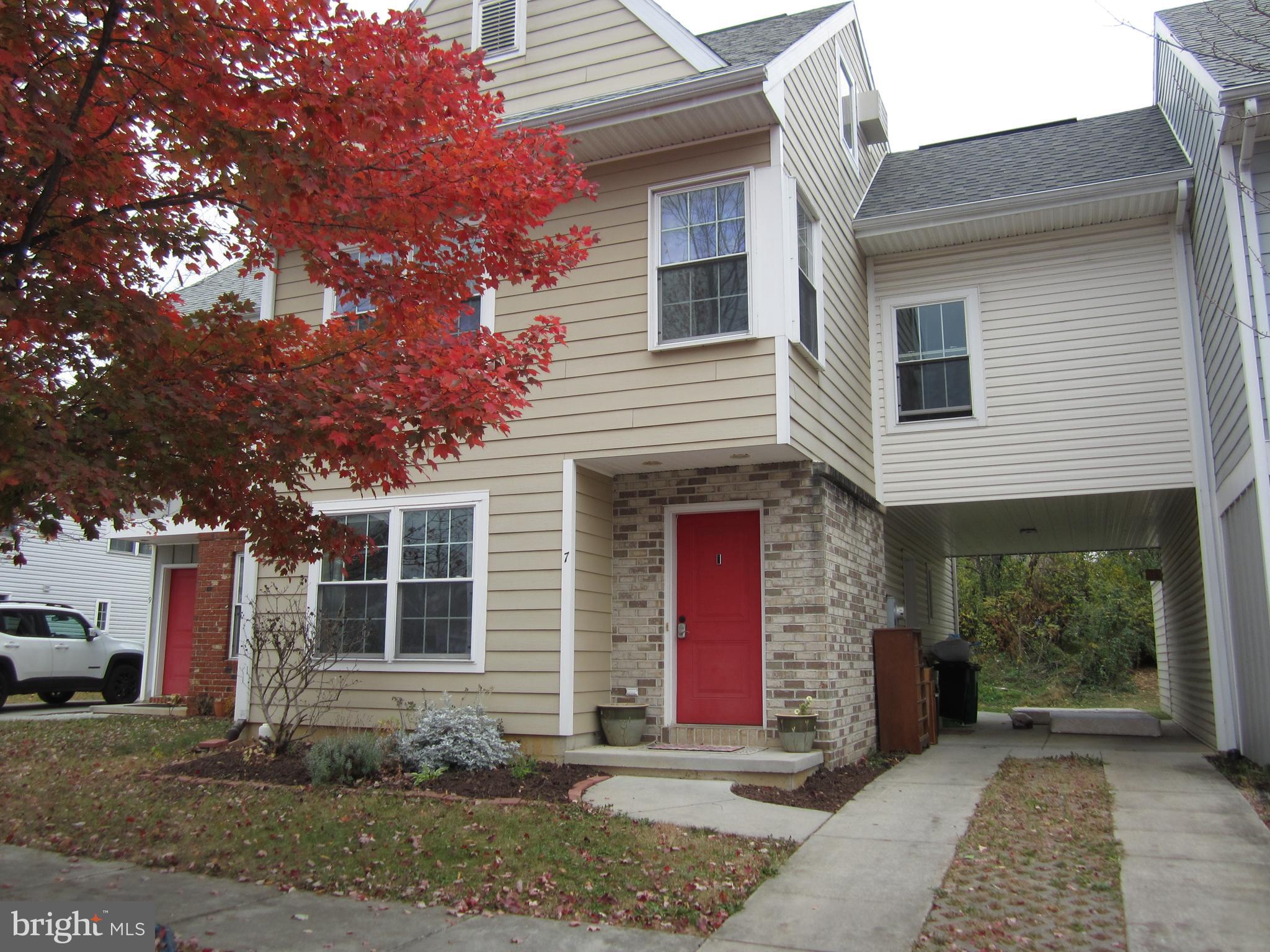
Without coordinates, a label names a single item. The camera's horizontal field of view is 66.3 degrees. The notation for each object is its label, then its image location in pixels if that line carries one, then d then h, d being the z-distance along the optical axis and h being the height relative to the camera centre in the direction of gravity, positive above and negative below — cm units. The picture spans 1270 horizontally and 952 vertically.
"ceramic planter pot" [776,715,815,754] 802 -85
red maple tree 414 +190
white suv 1452 -52
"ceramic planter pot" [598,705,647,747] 858 -85
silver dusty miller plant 793 -96
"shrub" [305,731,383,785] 773 -107
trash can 1249 -80
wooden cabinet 988 -62
